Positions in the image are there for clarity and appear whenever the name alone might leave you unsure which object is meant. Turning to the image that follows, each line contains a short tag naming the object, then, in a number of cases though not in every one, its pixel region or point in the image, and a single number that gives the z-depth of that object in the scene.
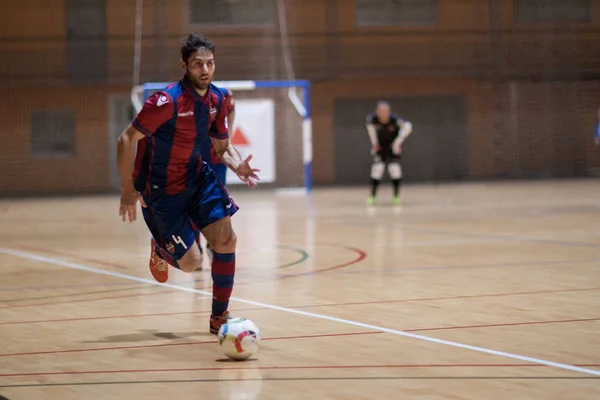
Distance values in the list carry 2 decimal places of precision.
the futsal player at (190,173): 9.57
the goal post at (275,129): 36.90
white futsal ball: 8.48
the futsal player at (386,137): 31.86
